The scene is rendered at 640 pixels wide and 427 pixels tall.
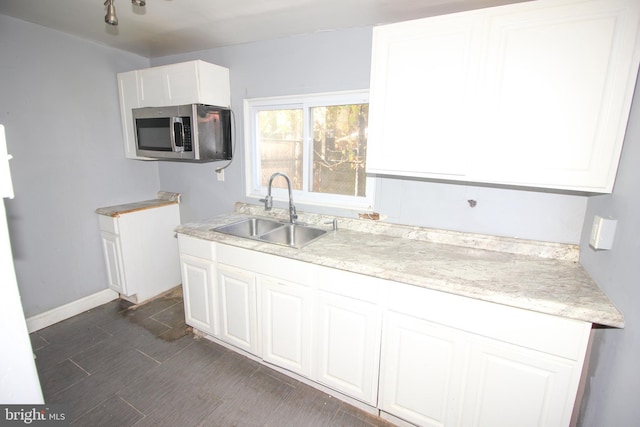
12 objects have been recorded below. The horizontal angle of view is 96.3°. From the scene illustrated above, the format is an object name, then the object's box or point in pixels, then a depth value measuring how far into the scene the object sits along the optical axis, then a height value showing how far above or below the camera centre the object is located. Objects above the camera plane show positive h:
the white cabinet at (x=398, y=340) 1.19 -0.92
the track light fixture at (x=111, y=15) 1.31 +0.60
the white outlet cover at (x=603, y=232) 1.20 -0.31
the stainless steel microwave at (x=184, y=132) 2.20 +0.14
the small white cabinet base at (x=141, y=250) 2.54 -0.94
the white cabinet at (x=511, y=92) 1.15 +0.29
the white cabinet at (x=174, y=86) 2.24 +0.51
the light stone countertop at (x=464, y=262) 1.16 -0.56
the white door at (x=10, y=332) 0.68 -0.44
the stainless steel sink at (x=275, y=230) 2.17 -0.61
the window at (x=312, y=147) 2.13 +0.04
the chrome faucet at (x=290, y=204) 2.20 -0.42
